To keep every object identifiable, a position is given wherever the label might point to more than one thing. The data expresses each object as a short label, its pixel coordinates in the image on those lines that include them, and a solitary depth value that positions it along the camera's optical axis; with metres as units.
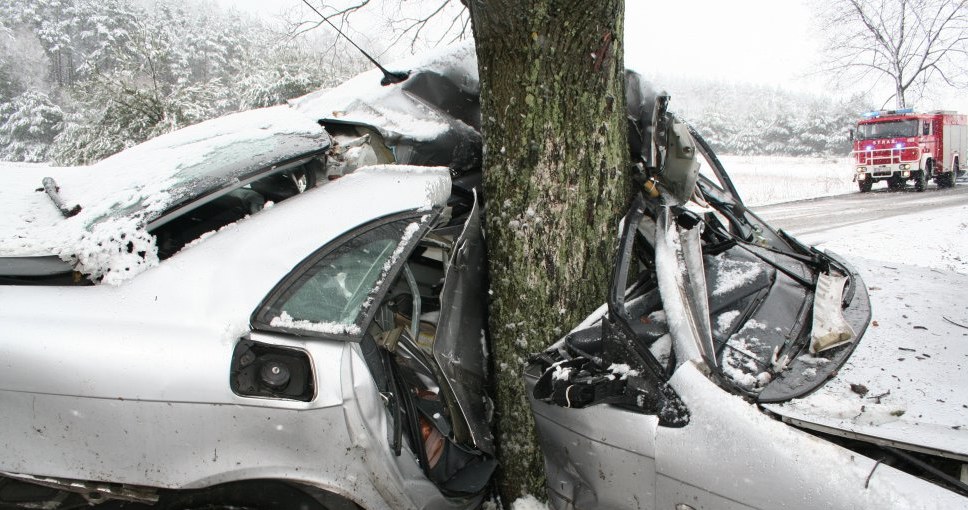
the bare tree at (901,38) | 21.83
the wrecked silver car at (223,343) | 1.50
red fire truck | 17.11
